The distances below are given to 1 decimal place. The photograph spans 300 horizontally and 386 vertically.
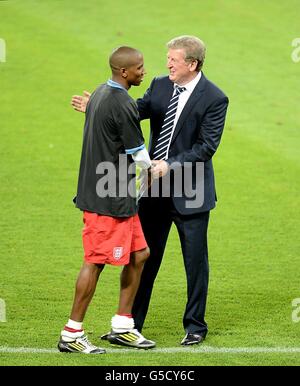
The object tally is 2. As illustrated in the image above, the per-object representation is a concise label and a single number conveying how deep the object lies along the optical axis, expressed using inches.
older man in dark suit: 637.3
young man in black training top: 601.9
